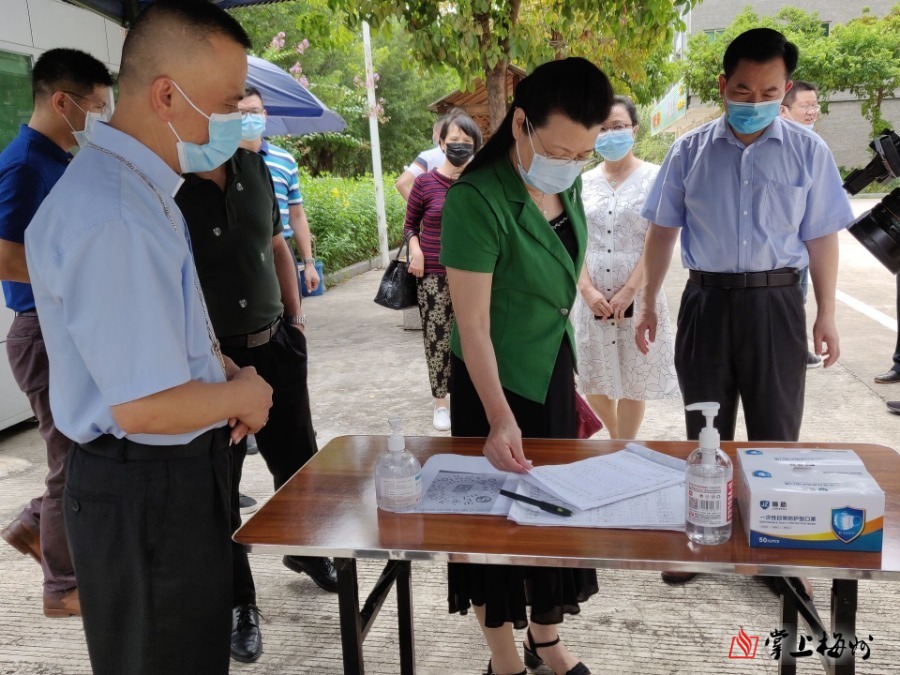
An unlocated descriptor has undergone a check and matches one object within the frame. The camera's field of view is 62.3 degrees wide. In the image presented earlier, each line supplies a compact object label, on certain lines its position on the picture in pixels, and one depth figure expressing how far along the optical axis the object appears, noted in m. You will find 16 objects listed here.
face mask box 1.28
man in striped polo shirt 4.21
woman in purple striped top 4.17
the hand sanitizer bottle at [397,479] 1.52
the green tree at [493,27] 3.00
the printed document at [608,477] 1.55
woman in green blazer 1.73
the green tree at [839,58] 24.92
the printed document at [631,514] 1.43
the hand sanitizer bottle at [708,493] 1.32
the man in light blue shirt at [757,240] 2.38
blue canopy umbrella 5.57
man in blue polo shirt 2.40
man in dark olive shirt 2.24
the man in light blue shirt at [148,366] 1.17
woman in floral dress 3.20
